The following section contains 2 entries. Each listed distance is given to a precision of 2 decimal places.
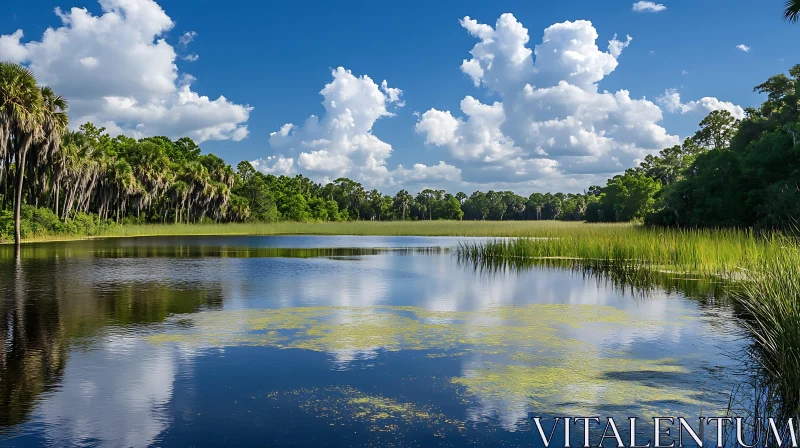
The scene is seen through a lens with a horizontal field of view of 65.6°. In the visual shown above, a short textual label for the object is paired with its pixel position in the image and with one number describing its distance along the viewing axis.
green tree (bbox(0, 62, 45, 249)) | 36.59
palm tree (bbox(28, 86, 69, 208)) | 40.62
